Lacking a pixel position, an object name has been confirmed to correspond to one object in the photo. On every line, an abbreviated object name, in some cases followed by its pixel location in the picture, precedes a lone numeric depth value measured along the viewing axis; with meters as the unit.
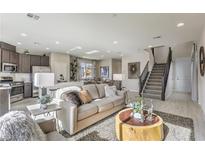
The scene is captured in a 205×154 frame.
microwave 5.04
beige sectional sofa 2.37
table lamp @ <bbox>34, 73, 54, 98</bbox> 2.35
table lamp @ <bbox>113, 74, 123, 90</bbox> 5.16
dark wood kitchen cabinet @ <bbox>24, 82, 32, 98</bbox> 5.86
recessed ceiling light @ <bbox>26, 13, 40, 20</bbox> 2.63
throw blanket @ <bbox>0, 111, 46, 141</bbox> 1.12
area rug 2.21
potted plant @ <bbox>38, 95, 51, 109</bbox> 2.29
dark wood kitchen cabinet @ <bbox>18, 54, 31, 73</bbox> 6.02
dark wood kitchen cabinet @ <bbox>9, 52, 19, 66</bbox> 5.46
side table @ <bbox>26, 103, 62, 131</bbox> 2.12
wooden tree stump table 1.92
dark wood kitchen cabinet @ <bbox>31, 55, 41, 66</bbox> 6.48
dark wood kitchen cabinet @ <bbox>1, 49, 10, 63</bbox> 5.01
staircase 5.62
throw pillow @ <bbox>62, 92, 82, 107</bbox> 2.62
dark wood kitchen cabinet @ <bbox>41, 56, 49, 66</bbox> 6.94
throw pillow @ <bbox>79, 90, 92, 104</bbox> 3.01
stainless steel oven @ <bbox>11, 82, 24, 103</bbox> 4.97
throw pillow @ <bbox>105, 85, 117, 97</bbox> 3.95
